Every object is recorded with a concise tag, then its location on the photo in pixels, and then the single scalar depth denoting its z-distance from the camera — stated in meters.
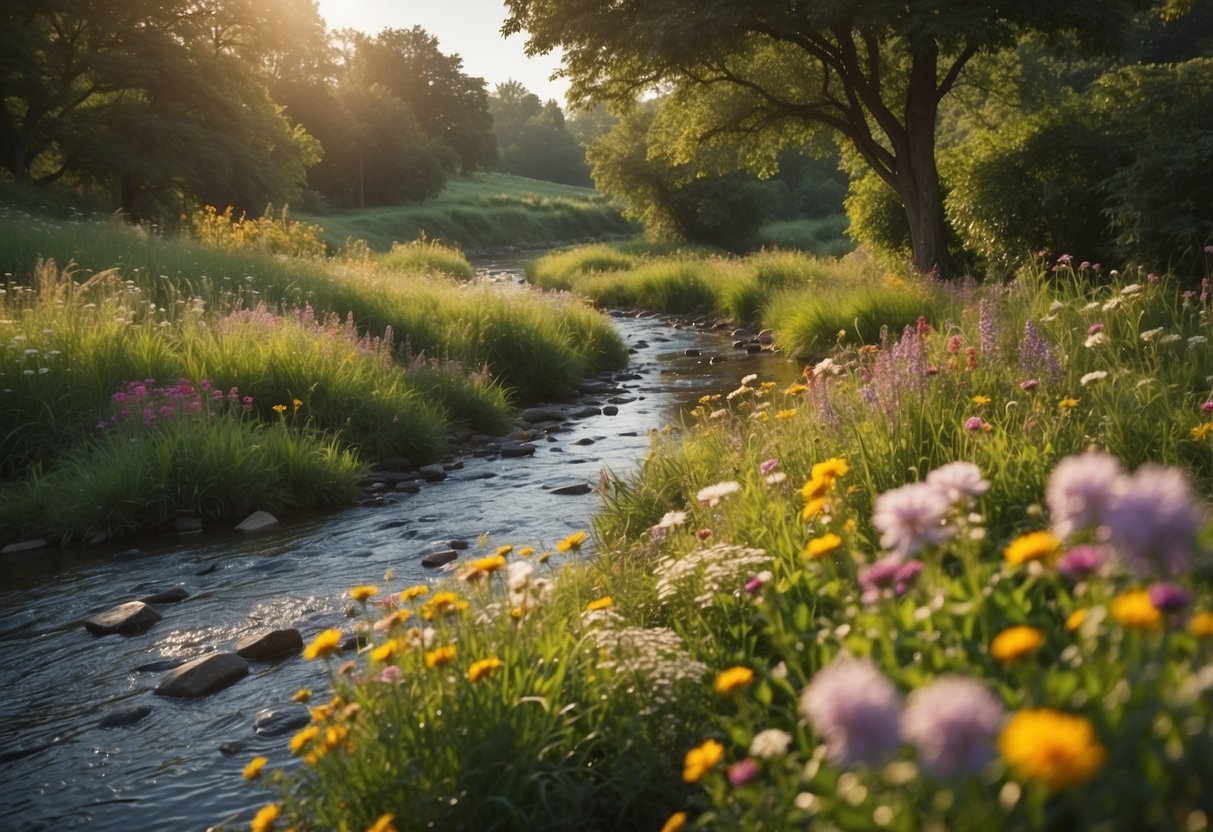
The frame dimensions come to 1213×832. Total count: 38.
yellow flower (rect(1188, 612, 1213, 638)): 1.59
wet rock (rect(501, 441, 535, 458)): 10.38
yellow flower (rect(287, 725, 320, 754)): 2.93
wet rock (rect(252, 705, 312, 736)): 4.56
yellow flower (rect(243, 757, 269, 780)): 2.83
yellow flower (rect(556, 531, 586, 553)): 3.68
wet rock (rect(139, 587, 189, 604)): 6.40
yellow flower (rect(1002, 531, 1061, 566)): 1.93
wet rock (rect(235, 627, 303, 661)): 5.43
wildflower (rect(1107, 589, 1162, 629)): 1.48
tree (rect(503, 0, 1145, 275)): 15.38
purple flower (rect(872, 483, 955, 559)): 1.93
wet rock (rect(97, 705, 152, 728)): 4.75
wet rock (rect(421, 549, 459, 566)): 6.80
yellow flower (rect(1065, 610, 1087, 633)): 1.91
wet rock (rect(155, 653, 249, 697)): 5.00
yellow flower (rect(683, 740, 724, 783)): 1.94
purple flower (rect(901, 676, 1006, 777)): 1.28
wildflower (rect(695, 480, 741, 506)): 3.47
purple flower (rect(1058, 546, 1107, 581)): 1.80
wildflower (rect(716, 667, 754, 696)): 2.15
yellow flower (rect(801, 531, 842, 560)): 2.51
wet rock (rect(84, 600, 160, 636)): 5.87
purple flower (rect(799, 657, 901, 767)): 1.33
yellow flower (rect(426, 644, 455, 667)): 2.79
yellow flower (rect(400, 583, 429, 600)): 3.41
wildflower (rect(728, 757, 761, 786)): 1.96
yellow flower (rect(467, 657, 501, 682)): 2.85
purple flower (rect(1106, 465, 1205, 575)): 1.49
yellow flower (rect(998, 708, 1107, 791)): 1.24
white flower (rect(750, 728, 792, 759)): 2.04
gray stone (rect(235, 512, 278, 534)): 8.02
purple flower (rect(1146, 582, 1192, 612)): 1.54
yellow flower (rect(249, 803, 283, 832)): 2.63
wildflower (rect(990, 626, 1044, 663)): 1.53
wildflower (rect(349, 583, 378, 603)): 3.31
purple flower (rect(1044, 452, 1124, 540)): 1.62
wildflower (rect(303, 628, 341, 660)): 2.86
